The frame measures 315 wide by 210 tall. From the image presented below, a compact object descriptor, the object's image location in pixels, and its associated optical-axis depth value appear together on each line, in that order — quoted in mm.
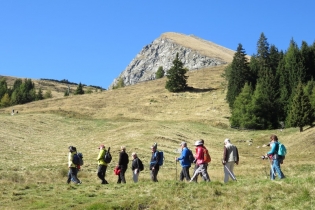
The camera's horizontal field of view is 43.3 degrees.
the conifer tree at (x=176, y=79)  104688
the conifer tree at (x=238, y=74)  87688
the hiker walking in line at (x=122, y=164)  20719
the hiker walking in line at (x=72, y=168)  20705
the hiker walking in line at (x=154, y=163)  20117
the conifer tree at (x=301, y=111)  61938
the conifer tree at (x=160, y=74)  168875
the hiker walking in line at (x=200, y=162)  17297
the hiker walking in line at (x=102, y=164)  20438
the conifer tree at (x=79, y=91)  140125
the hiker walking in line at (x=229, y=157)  17234
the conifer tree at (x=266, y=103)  74062
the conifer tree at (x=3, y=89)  146875
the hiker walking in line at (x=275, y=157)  16953
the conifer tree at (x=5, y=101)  131875
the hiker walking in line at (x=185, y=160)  18969
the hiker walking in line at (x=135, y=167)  20875
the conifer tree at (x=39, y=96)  144538
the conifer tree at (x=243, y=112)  72688
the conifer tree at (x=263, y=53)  95862
